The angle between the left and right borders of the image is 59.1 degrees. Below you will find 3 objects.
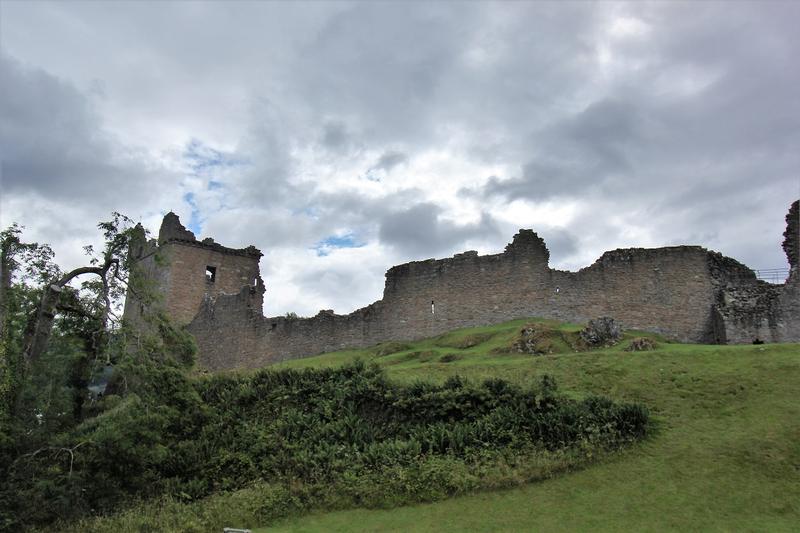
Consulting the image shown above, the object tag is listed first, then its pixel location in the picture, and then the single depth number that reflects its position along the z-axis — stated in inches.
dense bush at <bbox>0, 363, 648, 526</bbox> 691.4
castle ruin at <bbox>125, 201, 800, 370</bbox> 1018.7
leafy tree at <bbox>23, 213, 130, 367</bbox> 764.0
